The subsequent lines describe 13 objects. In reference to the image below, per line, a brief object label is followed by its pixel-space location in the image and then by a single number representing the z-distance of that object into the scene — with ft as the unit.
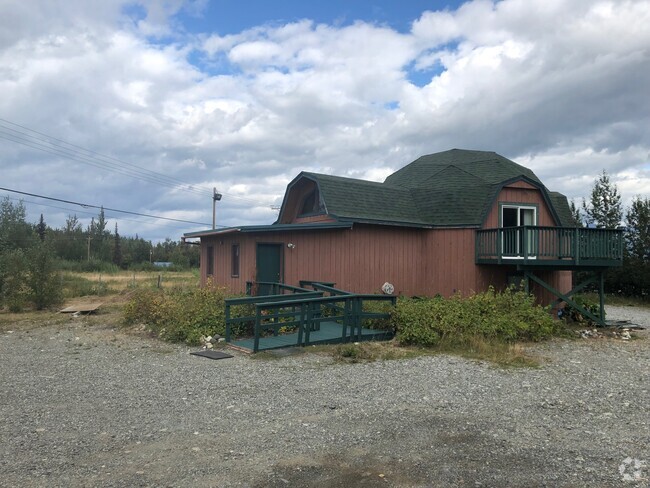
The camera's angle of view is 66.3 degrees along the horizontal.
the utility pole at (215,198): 128.16
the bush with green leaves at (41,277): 58.80
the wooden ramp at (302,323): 32.35
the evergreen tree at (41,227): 182.03
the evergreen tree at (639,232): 84.94
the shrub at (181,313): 35.24
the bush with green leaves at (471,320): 34.35
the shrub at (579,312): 53.68
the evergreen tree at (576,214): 102.58
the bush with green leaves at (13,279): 58.08
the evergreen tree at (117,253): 179.40
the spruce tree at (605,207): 96.58
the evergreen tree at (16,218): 98.22
